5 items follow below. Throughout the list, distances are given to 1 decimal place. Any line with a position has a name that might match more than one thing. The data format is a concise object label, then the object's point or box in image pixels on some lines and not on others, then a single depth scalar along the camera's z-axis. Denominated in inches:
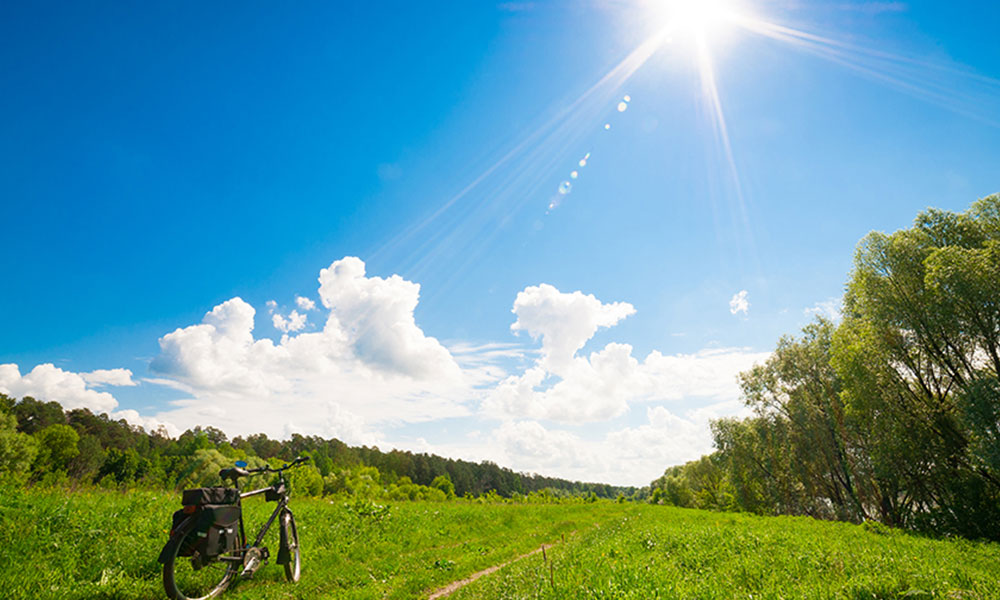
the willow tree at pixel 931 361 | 764.0
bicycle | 253.1
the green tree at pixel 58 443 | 2320.4
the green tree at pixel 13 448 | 1454.2
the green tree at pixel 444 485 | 3121.6
